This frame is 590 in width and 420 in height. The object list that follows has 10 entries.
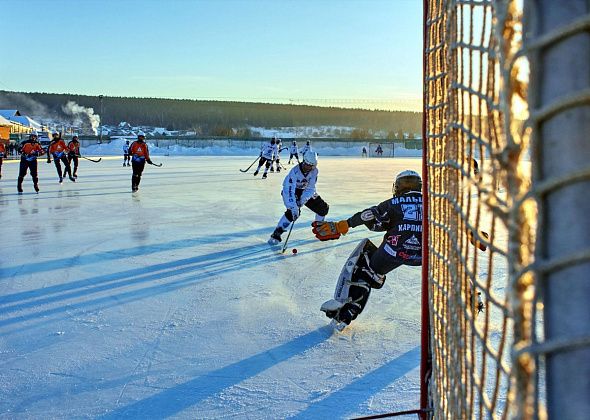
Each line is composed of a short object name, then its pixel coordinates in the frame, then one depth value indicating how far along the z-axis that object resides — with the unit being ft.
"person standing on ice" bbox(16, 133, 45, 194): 37.81
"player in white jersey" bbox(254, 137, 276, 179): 52.80
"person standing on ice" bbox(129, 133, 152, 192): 38.58
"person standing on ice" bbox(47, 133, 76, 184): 46.75
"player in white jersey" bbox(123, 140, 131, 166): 77.78
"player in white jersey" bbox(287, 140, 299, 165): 68.50
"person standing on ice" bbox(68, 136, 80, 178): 50.31
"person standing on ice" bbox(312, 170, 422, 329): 10.66
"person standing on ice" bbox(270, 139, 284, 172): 54.90
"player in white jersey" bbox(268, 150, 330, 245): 19.53
